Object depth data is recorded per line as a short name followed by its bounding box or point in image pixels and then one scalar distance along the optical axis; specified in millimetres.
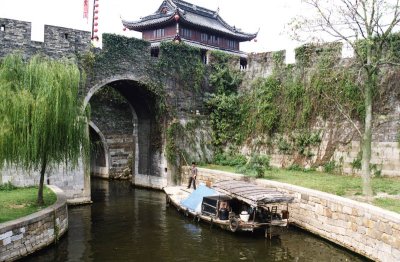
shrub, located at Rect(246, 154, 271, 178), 14578
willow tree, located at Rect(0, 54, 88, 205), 9555
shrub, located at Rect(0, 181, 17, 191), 13299
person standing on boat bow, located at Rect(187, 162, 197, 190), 16261
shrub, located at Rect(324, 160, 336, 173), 15969
